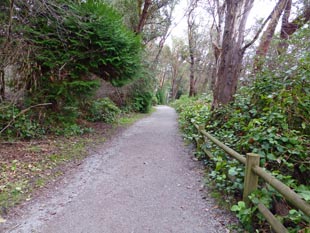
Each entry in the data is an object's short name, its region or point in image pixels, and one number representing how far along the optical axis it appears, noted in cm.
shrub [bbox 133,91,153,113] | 1507
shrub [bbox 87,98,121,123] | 892
